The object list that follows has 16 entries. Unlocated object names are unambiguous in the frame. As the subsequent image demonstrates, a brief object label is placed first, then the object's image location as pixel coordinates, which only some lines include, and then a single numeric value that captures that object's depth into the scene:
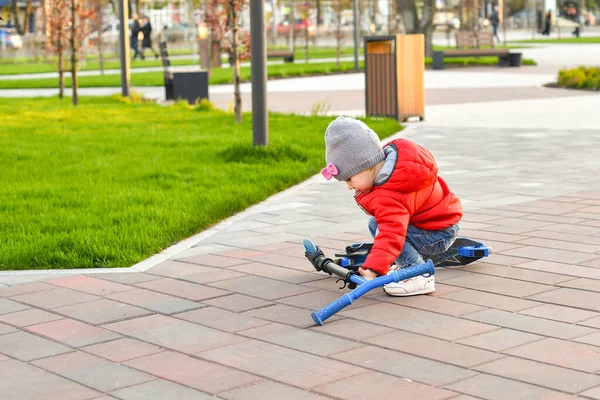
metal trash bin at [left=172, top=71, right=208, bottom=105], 19.52
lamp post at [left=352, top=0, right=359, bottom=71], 30.11
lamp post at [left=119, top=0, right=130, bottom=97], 19.56
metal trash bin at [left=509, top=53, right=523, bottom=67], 31.17
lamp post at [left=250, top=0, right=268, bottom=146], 10.38
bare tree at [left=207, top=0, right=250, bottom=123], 13.92
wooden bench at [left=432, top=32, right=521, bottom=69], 31.17
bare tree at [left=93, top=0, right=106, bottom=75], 31.17
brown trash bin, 14.99
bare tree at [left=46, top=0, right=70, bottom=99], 19.36
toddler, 5.39
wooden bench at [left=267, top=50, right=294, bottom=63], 34.88
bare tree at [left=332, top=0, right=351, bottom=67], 33.42
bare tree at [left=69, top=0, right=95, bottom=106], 18.45
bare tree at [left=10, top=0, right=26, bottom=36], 47.80
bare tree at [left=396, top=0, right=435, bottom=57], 36.84
